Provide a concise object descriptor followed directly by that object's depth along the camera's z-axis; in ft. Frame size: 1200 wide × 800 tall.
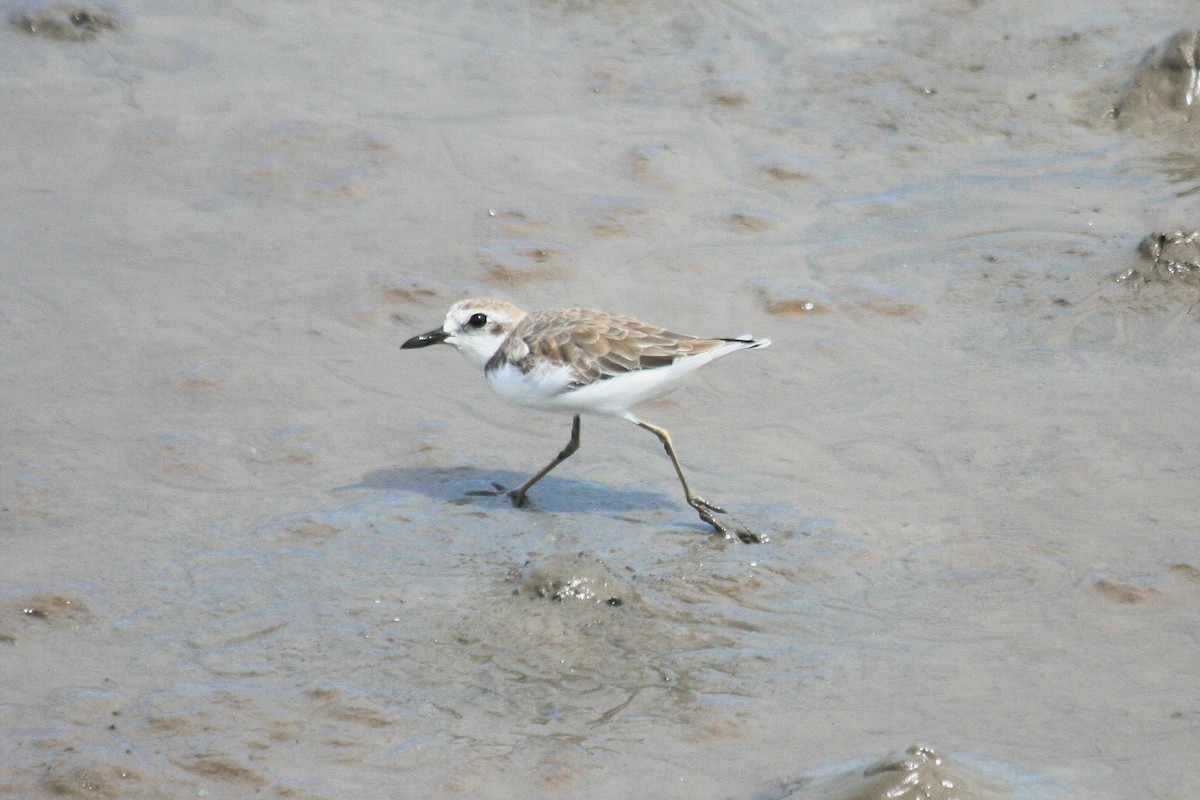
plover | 43.86
